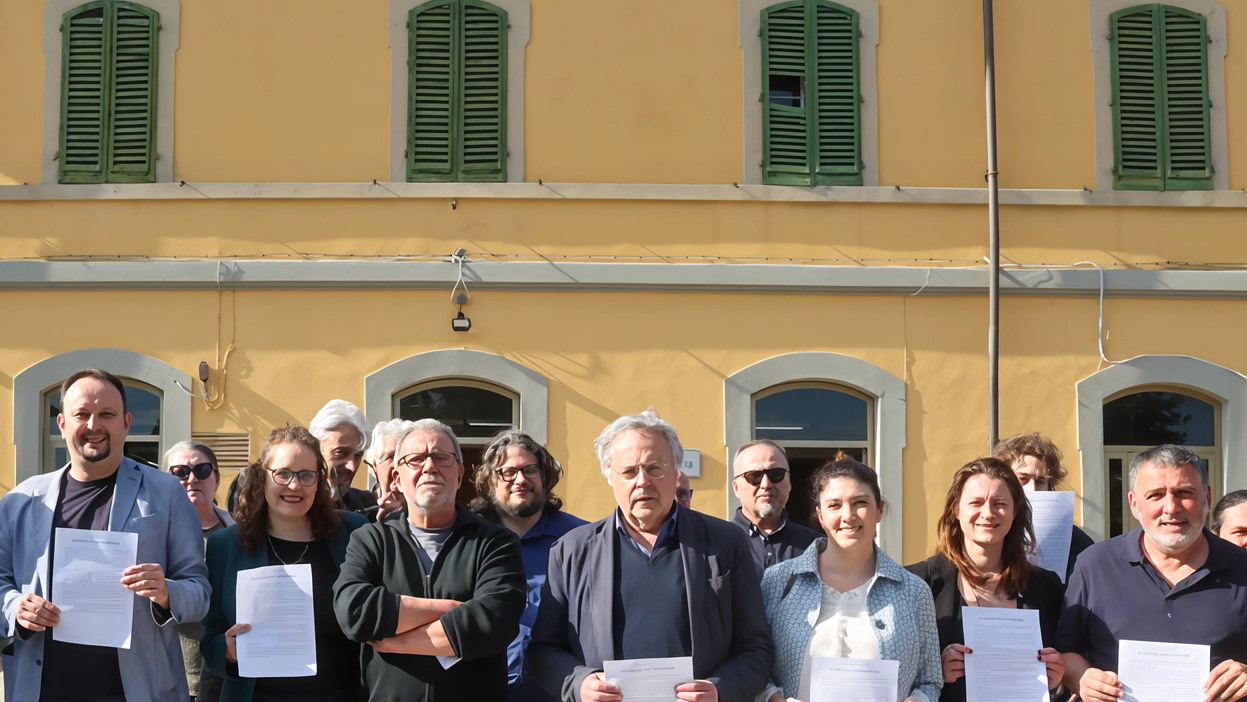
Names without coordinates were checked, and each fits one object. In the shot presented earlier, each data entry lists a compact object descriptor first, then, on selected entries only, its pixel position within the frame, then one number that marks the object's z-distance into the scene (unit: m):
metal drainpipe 9.77
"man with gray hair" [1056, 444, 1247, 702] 4.38
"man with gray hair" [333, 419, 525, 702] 4.16
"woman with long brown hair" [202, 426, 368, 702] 4.51
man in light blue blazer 4.39
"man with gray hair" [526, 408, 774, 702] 4.15
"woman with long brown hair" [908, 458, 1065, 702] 4.54
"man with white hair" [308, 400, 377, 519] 5.93
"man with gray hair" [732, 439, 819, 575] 5.55
